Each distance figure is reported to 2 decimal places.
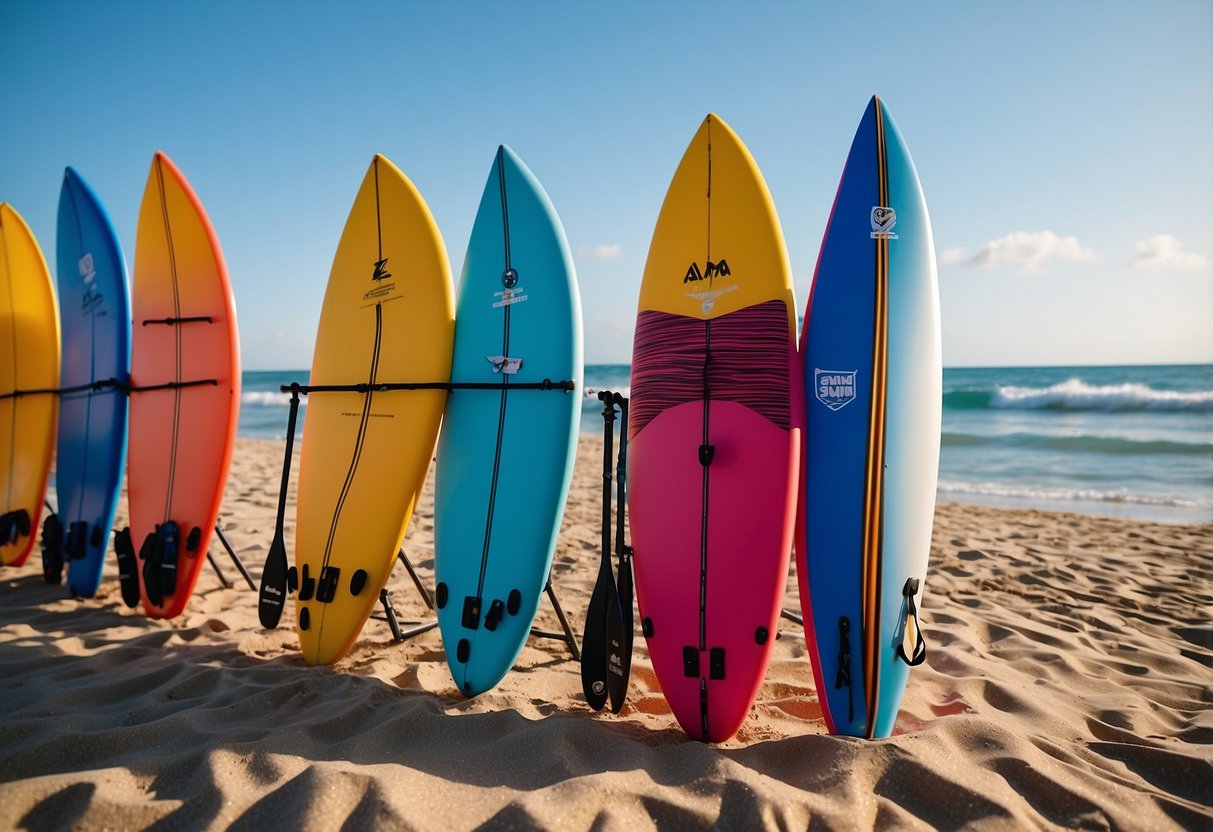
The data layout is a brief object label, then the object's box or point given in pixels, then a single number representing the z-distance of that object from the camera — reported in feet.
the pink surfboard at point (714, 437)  7.36
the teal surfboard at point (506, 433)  8.52
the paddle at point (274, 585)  9.39
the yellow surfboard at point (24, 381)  13.69
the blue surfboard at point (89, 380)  12.16
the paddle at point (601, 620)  7.54
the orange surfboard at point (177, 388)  10.77
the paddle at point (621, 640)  7.52
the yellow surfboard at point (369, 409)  9.23
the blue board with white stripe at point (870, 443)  7.25
